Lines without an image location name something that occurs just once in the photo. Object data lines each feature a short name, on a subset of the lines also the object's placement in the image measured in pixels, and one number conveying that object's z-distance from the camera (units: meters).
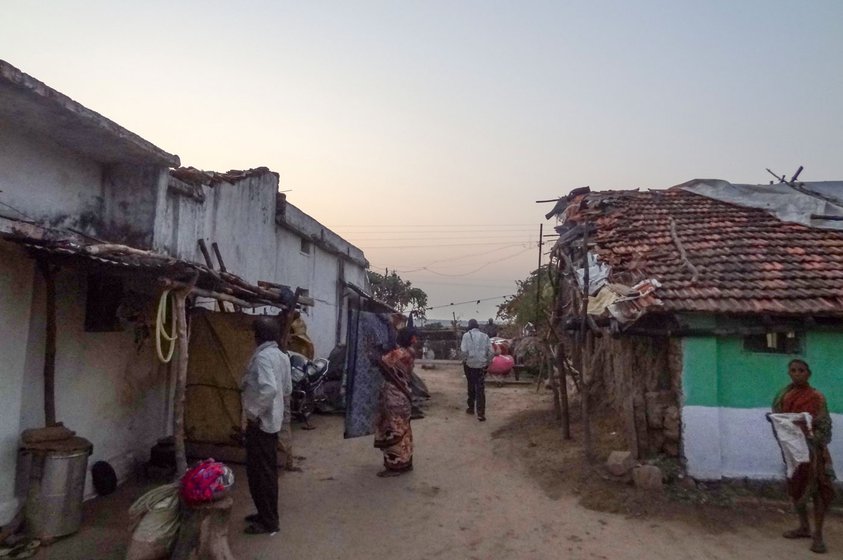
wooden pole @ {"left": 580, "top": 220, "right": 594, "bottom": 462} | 8.06
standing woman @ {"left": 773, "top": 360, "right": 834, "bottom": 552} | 5.57
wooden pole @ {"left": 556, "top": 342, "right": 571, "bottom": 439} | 9.30
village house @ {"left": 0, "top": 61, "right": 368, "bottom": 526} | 5.03
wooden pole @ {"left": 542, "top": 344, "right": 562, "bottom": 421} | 10.94
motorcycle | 10.03
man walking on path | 11.53
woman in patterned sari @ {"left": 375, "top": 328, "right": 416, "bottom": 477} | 7.67
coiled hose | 5.15
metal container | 4.96
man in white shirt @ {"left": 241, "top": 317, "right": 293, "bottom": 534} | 5.36
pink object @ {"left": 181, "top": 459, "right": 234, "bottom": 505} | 4.39
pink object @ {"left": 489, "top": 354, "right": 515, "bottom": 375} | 18.88
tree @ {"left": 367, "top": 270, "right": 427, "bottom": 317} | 36.72
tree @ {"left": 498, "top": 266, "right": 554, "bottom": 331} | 19.89
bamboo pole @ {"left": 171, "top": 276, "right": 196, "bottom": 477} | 5.14
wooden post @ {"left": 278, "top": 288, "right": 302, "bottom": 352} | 7.06
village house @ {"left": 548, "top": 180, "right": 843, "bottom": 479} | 7.36
